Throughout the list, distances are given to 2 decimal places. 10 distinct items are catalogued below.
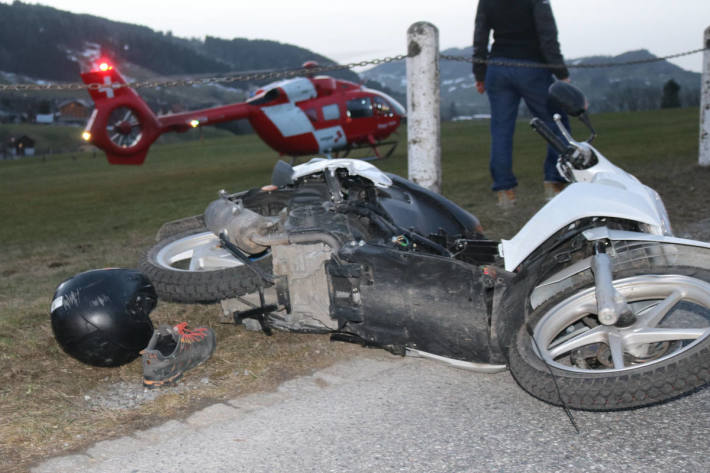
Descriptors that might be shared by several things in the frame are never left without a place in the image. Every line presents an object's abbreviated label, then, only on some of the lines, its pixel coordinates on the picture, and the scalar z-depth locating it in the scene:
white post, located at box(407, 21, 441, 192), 6.16
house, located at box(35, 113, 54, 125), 140.71
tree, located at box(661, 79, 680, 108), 95.50
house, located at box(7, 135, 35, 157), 94.64
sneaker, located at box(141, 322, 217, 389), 3.25
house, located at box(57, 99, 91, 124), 152.38
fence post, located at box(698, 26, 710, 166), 10.07
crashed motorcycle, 2.49
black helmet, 3.43
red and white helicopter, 16.27
